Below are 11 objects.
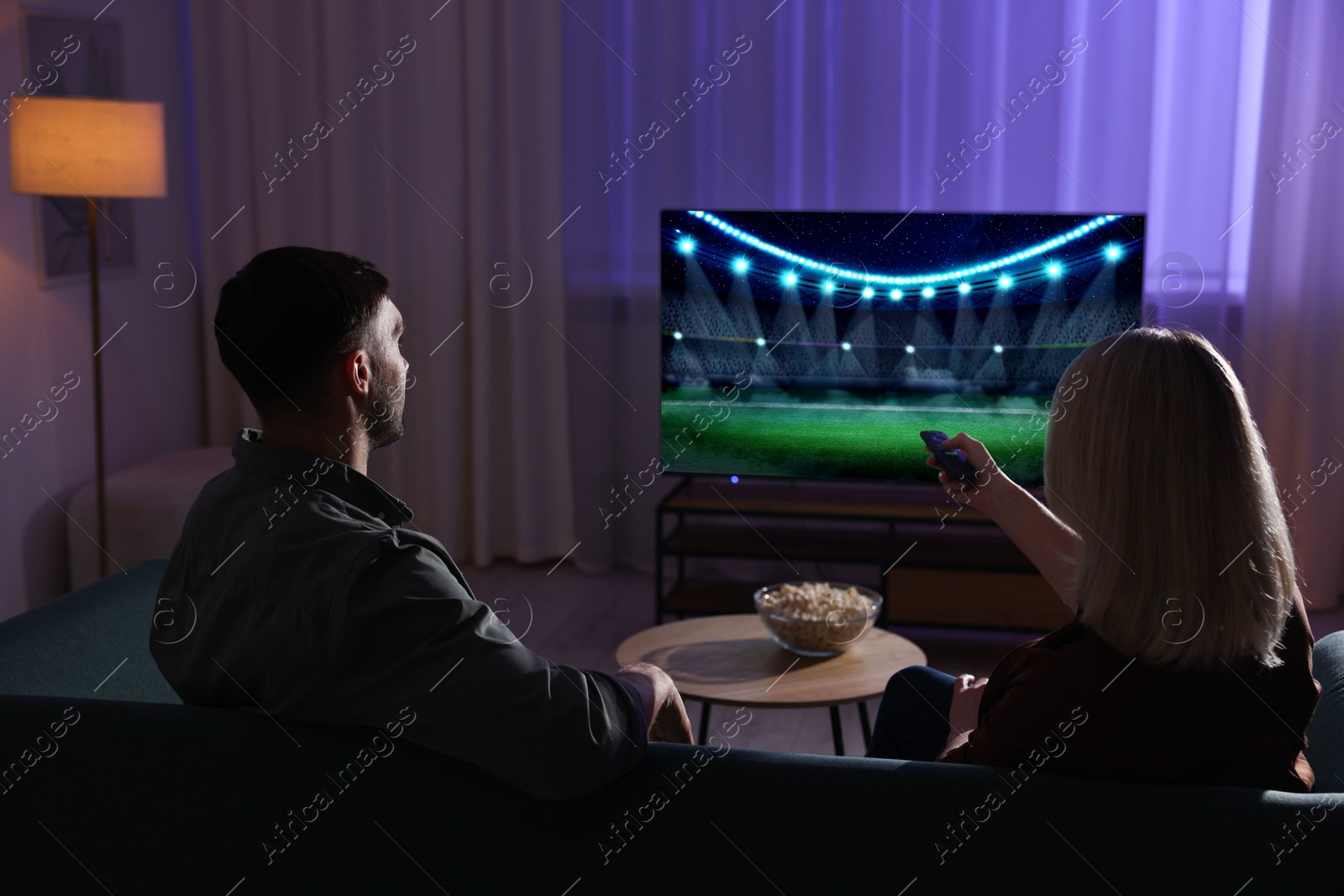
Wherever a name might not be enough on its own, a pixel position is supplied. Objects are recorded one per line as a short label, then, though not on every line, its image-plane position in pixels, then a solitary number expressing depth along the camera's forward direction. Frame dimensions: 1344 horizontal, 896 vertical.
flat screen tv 3.57
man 1.29
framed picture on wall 3.73
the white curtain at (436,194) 4.29
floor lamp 3.42
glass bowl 2.52
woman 1.35
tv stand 3.66
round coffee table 2.37
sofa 1.24
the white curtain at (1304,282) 3.80
